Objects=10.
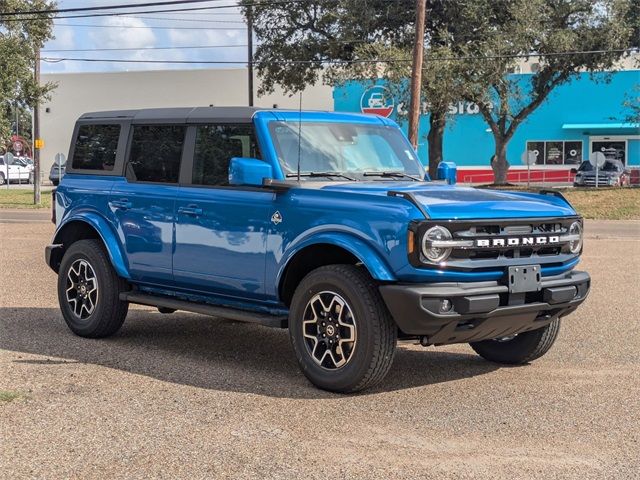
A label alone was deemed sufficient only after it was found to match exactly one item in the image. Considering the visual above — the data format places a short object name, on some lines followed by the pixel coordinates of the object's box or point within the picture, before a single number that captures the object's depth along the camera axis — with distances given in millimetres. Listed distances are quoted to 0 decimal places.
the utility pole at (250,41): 38719
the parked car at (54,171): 46750
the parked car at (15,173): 55625
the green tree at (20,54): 31250
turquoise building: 50469
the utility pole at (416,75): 22375
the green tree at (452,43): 33875
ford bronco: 5984
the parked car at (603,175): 42250
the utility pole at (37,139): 33125
